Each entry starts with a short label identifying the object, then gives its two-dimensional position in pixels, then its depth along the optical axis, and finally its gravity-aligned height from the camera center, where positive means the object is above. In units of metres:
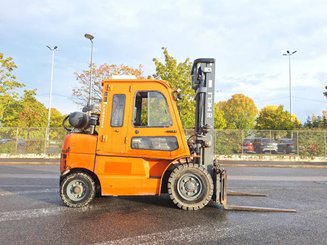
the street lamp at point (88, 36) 25.20 +9.53
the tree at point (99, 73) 32.69 +8.08
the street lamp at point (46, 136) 21.91 +0.23
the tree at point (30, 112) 27.58 +2.70
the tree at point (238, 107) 73.00 +10.83
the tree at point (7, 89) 25.70 +4.40
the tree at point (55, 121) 38.97 +2.80
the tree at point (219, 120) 34.43 +3.31
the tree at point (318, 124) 30.06 +3.00
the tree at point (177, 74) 25.88 +6.77
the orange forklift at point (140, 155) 5.59 -0.24
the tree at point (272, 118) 40.24 +4.52
